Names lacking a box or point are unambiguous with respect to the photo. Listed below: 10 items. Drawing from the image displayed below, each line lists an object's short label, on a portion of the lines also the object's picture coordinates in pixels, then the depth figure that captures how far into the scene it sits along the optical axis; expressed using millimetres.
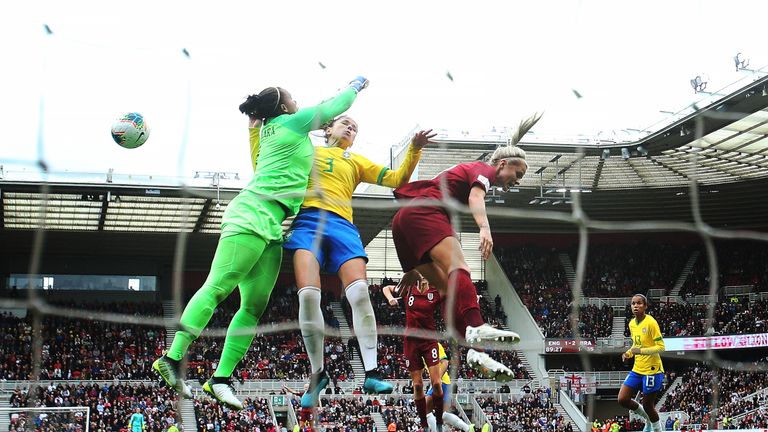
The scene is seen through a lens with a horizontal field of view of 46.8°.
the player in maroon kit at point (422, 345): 6730
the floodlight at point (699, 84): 16556
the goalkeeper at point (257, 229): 4543
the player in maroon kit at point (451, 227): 4961
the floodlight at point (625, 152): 21172
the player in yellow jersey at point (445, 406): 7023
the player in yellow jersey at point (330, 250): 5016
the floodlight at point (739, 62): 16548
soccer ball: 7578
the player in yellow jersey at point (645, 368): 8031
